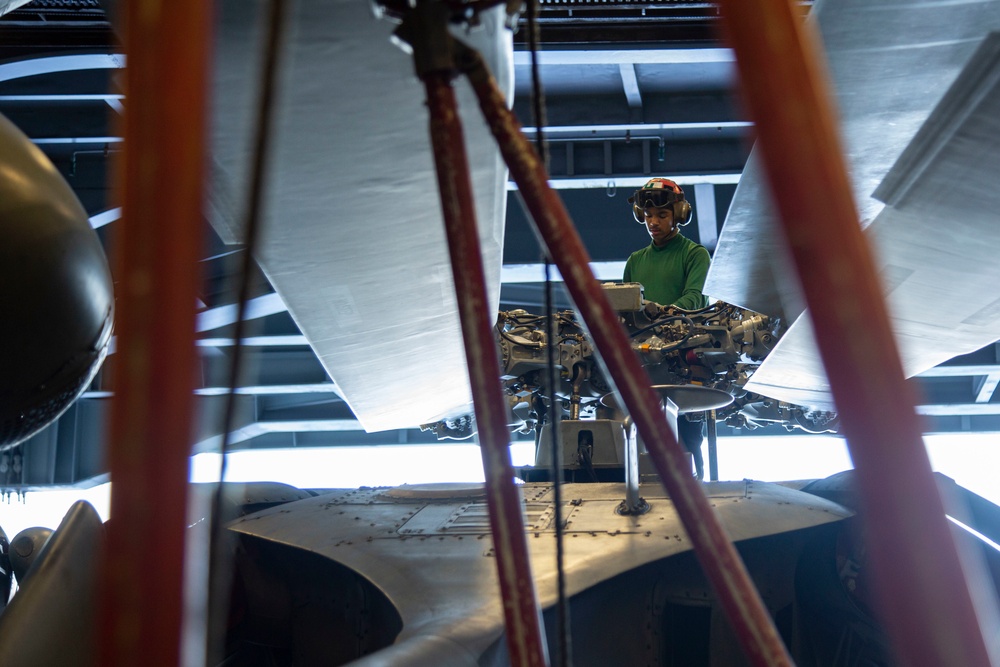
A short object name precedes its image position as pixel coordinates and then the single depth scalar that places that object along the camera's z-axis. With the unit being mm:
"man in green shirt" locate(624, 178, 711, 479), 6480
